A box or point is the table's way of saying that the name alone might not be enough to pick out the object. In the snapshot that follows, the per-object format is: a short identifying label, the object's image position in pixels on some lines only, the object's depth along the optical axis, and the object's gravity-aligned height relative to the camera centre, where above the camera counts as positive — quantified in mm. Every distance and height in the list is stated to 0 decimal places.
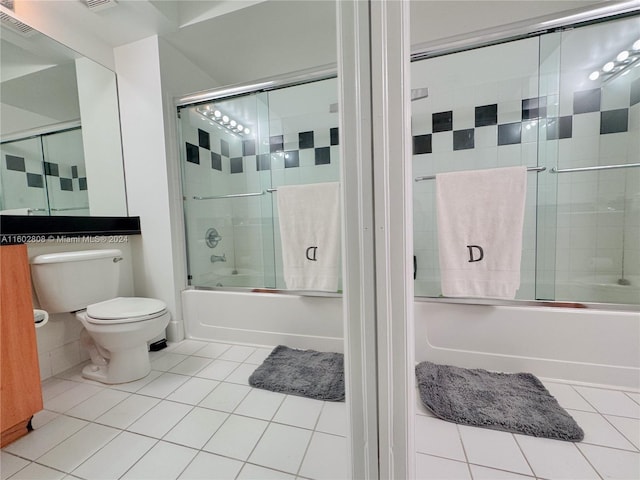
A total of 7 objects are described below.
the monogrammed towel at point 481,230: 1127 -58
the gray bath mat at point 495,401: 877 -743
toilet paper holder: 980 -339
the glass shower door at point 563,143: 1401 +453
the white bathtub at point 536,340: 1061 -582
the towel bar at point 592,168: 1428 +273
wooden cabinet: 850 -413
